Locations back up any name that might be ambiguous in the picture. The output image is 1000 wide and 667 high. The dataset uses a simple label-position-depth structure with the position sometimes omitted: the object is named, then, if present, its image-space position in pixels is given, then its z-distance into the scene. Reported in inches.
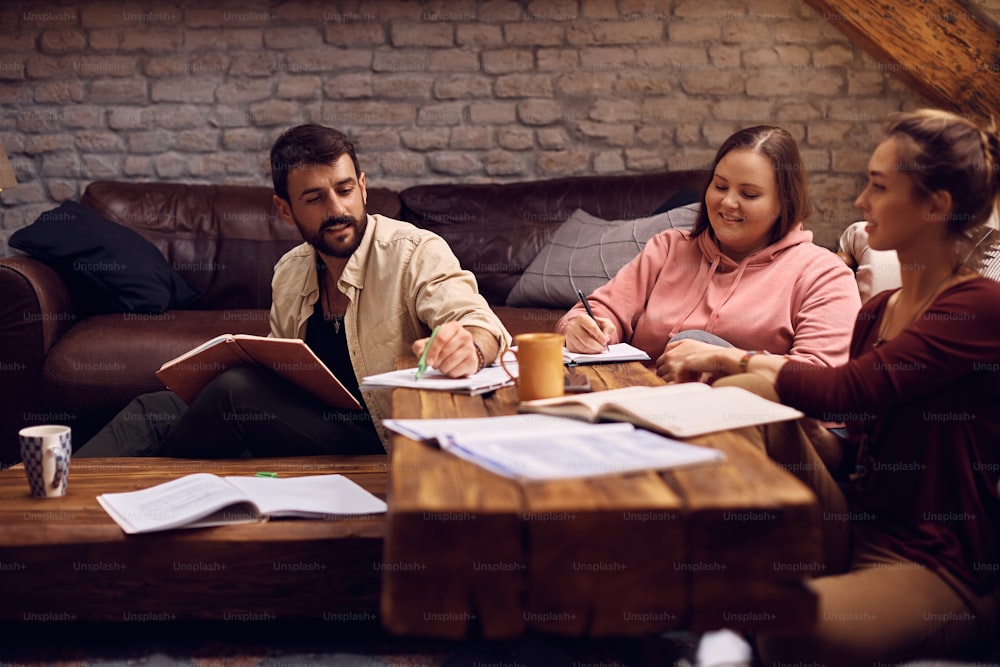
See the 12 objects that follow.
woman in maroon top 48.9
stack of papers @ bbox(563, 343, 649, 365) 72.8
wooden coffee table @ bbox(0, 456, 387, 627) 61.4
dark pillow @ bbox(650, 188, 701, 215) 144.6
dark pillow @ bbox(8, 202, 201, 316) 131.3
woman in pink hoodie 78.7
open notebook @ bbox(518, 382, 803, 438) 49.3
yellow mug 57.3
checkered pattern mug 68.0
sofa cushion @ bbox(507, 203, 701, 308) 136.7
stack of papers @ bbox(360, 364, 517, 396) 62.5
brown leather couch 133.0
